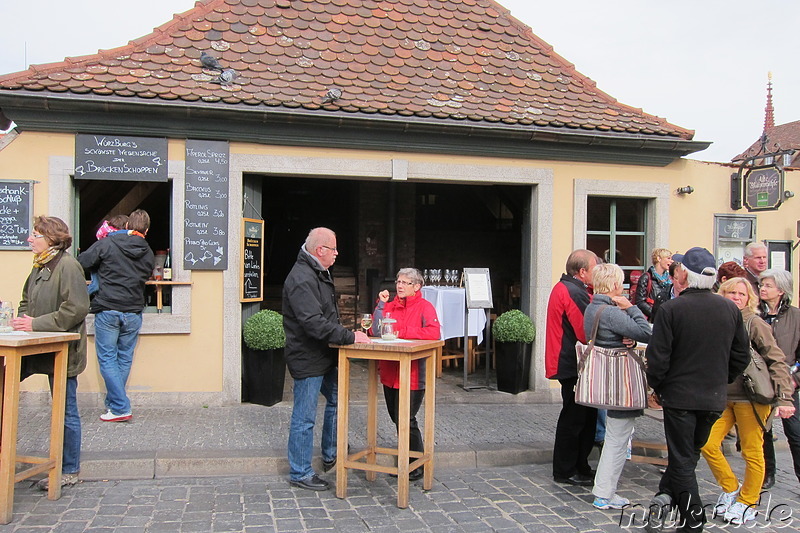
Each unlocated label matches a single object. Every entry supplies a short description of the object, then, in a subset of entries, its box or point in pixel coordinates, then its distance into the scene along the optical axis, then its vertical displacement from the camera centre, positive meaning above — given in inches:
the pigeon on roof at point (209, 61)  307.1 +86.5
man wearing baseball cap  167.9 -24.8
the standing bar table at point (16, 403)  171.0 -37.2
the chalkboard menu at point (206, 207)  291.1 +21.7
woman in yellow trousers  185.3 -44.8
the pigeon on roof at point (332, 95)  296.4 +69.8
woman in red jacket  205.3 -18.4
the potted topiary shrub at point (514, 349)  326.6 -40.7
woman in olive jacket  190.7 -13.1
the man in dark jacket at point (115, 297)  255.0 -14.7
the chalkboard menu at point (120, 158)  282.0 +40.5
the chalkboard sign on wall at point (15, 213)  275.9 +17.0
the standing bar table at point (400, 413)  187.0 -43.5
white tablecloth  355.3 -24.9
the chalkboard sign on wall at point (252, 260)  301.4 -0.4
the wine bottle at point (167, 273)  293.4 -6.5
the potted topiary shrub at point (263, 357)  289.4 -41.0
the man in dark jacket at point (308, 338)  193.0 -21.5
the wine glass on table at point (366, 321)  197.5 -17.2
